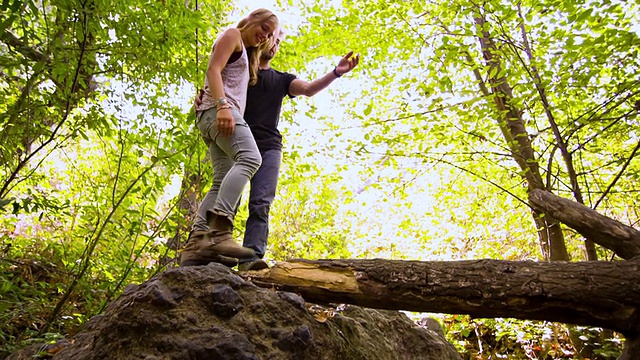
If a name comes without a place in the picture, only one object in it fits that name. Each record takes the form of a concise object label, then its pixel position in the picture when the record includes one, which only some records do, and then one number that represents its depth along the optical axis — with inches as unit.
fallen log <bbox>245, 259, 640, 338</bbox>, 77.8
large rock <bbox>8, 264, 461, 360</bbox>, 62.6
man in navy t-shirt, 114.5
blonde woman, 96.8
